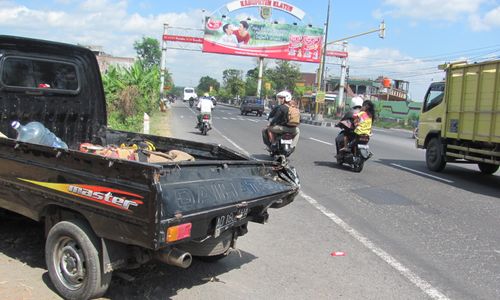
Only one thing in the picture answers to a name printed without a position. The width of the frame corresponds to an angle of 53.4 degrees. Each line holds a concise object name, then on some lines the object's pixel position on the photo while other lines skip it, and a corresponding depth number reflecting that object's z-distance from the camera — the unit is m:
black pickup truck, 3.39
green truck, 10.35
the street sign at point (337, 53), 49.62
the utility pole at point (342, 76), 49.69
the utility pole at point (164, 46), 48.84
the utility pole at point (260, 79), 57.50
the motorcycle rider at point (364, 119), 11.41
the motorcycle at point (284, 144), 11.45
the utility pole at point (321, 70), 38.08
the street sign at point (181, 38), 48.59
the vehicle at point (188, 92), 82.01
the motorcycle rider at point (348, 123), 11.84
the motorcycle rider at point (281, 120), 11.39
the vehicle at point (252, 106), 46.72
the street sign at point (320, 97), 40.25
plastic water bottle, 5.39
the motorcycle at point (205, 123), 20.12
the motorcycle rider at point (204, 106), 20.14
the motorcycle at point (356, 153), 11.45
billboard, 47.03
